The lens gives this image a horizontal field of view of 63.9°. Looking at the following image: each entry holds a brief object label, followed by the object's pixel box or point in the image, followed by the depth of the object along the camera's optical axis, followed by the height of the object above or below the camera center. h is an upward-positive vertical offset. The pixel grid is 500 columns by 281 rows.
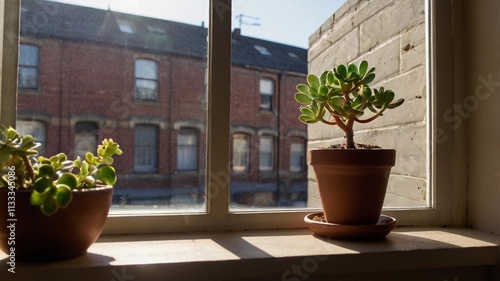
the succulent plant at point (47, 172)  0.69 -0.04
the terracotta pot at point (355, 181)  0.95 -0.06
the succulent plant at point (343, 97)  0.97 +0.15
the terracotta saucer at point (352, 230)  0.95 -0.17
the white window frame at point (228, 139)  0.95 +0.05
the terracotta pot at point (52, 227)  0.72 -0.14
